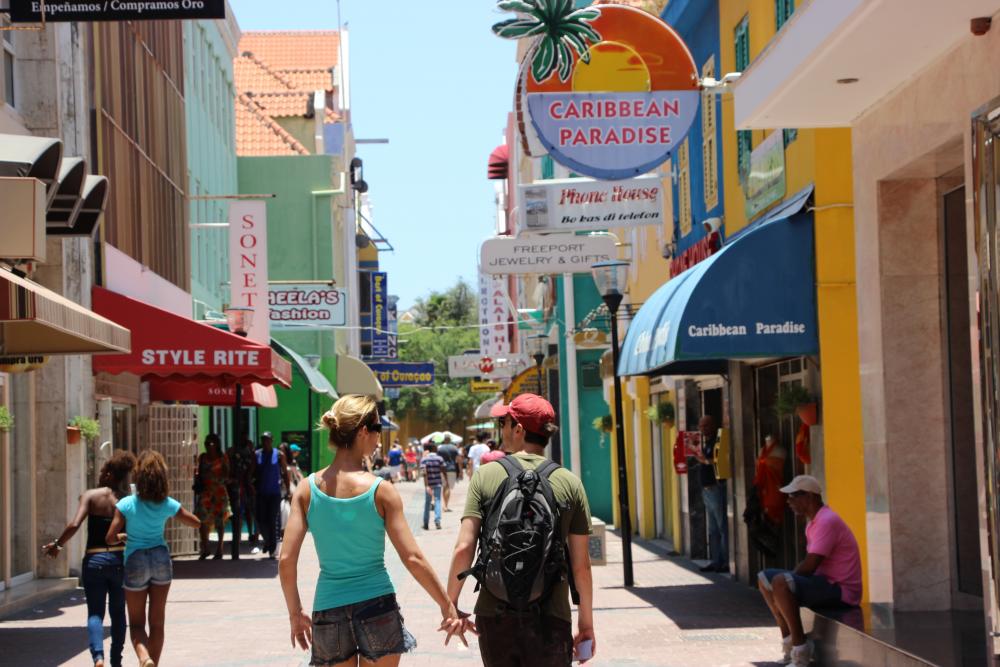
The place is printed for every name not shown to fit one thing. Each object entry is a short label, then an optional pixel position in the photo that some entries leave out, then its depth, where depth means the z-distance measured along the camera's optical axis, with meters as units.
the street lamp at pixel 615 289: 17.97
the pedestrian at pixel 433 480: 30.55
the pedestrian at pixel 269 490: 23.17
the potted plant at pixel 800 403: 13.99
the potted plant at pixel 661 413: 22.75
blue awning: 13.66
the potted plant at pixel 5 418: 15.19
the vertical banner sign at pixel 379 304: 67.75
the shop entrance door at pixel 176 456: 23.86
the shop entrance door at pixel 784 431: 15.43
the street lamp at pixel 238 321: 23.23
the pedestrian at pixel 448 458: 35.19
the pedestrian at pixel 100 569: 10.82
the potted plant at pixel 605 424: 28.64
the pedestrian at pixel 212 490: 22.73
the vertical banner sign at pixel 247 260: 27.83
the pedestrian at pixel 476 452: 38.08
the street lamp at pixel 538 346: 34.69
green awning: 31.00
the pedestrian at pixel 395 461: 54.55
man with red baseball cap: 6.79
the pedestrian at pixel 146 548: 10.60
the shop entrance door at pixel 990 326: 8.20
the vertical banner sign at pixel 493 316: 56.97
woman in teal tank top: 6.84
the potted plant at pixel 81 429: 18.31
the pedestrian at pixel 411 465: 66.62
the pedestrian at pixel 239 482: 22.61
